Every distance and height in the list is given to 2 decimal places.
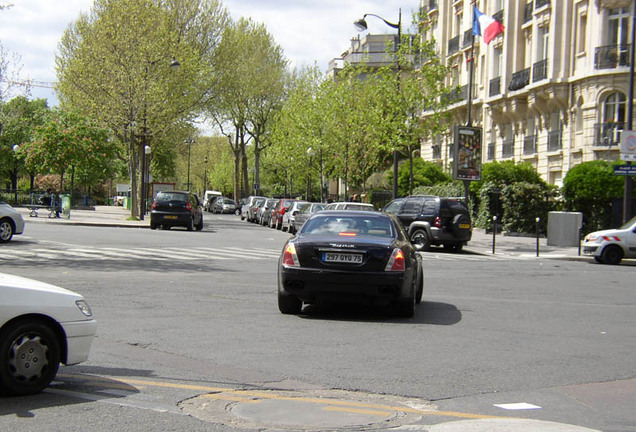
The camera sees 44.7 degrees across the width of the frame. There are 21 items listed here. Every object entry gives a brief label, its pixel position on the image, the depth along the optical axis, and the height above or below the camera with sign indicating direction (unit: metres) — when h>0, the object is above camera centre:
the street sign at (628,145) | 25.09 +2.01
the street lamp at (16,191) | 61.11 -0.06
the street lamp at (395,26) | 34.47 +7.84
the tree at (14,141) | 82.87 +5.68
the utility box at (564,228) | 28.81 -0.87
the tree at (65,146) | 57.28 +3.46
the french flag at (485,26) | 32.81 +7.75
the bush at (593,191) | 30.84 +0.63
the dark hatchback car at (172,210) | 34.74 -0.68
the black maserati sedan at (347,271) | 10.24 -0.95
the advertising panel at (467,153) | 31.06 +2.00
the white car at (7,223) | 23.41 -0.99
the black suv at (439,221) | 26.62 -0.65
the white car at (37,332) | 5.85 -1.11
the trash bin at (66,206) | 41.19 -0.74
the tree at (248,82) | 49.59 +8.85
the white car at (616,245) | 23.45 -1.15
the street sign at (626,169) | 25.39 +1.24
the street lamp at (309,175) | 53.06 +2.10
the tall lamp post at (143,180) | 44.00 +0.90
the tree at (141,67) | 41.53 +7.07
